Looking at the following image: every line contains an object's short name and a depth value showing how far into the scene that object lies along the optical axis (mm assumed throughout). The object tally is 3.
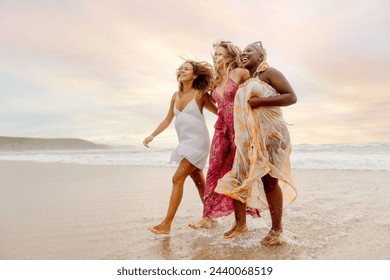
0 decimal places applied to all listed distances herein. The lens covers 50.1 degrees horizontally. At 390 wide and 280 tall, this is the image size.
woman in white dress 4383
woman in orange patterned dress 3672
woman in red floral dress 4140
